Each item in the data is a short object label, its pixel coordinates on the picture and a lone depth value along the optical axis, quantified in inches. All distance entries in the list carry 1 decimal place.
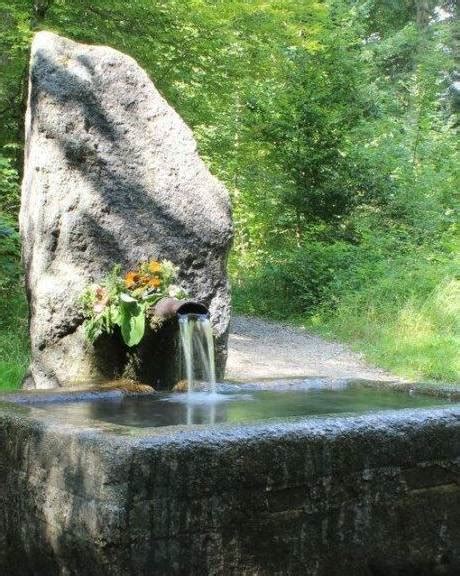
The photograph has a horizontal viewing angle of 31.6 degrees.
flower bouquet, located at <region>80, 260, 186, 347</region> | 198.5
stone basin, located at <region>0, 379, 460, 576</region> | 109.2
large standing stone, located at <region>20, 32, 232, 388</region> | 216.8
